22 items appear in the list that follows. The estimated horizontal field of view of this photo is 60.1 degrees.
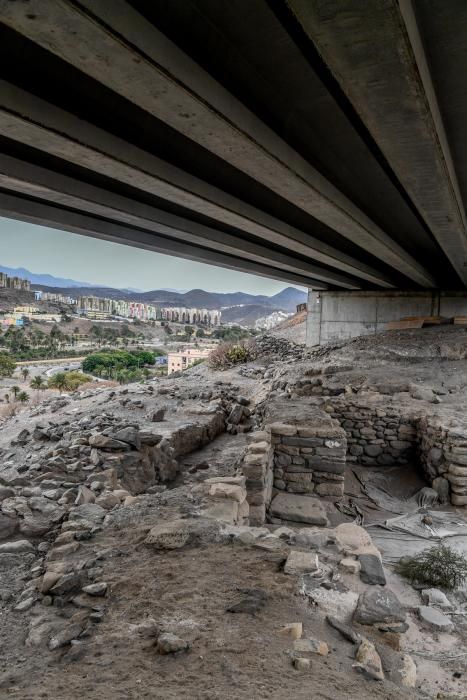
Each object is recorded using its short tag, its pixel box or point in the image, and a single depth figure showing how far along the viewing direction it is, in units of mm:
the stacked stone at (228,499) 4305
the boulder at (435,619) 3262
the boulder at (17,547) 3674
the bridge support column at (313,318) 20750
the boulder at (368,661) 2277
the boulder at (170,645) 2289
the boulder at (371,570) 3359
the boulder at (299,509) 5367
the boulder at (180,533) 3570
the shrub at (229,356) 19281
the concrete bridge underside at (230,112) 2805
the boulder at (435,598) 3629
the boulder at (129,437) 7066
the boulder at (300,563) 3227
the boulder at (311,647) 2383
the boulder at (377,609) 2859
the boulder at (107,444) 6855
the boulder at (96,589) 2896
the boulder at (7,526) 4018
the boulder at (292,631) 2498
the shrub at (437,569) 3951
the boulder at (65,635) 2443
